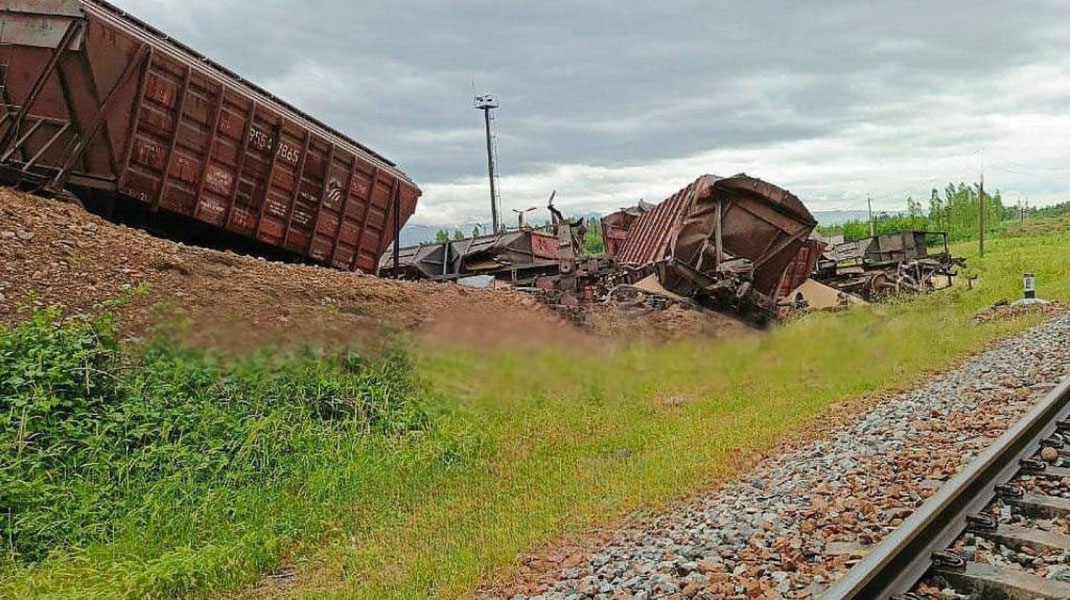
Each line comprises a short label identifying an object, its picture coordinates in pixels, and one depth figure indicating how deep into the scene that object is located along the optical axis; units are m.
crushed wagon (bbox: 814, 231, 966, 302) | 23.98
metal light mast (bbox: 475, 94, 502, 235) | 44.81
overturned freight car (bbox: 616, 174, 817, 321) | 14.27
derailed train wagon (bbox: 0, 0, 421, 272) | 9.60
